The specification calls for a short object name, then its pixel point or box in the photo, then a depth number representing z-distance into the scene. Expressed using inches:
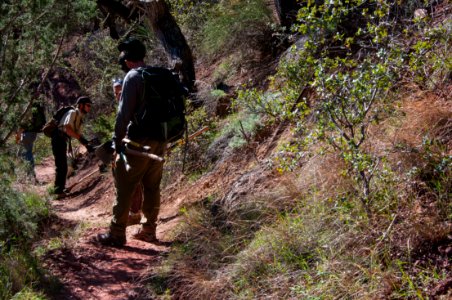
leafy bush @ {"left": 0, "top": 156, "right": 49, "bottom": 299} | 185.8
